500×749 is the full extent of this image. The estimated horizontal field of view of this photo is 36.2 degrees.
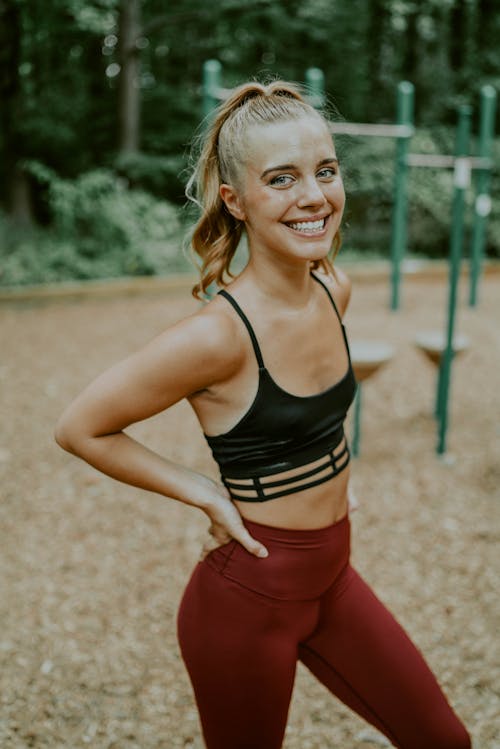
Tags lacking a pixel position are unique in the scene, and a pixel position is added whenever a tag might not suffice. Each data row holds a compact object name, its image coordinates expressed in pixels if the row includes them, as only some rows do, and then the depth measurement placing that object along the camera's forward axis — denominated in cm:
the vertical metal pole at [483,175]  808
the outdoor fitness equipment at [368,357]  390
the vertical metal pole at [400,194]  779
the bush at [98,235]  987
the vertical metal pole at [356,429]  433
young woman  134
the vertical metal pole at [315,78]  654
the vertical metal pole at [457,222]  416
